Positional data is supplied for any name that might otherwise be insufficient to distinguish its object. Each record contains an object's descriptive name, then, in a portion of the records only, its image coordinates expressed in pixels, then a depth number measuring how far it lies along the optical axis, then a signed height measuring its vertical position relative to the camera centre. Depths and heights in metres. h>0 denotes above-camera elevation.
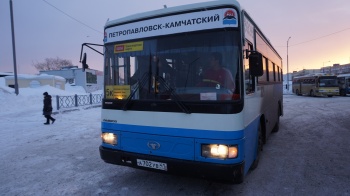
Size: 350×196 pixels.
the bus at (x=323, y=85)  32.62 +0.03
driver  3.94 +0.19
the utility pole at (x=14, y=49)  23.11 +3.81
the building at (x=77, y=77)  59.04 +3.37
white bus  3.93 -0.02
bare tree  88.69 +9.41
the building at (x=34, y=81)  41.78 +1.97
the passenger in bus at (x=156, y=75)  4.27 +0.24
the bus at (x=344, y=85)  35.33 -0.03
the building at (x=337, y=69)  104.55 +6.62
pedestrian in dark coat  13.83 -0.76
